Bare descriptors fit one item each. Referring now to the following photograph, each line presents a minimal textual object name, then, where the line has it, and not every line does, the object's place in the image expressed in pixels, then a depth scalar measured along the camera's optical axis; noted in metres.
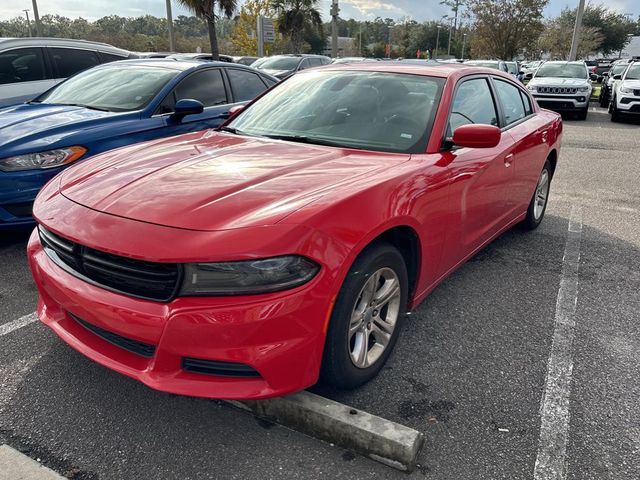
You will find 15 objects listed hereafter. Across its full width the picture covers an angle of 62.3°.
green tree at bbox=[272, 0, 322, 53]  35.09
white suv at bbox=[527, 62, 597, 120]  14.92
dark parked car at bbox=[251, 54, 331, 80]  16.49
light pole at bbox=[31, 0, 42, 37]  37.34
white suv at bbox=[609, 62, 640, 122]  14.11
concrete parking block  2.10
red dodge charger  2.03
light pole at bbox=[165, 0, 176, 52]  27.16
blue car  4.14
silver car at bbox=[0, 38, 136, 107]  6.97
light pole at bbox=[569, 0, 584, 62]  23.73
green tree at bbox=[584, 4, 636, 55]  69.00
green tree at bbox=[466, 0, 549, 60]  36.59
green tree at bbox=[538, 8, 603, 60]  46.47
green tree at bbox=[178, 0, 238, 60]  23.27
